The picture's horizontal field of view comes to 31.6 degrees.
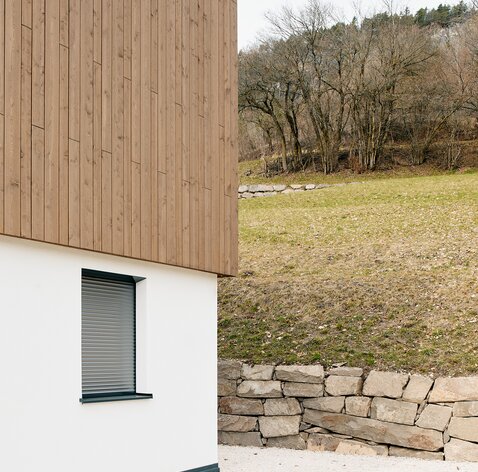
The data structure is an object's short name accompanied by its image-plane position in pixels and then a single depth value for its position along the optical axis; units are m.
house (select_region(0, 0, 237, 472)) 7.36
